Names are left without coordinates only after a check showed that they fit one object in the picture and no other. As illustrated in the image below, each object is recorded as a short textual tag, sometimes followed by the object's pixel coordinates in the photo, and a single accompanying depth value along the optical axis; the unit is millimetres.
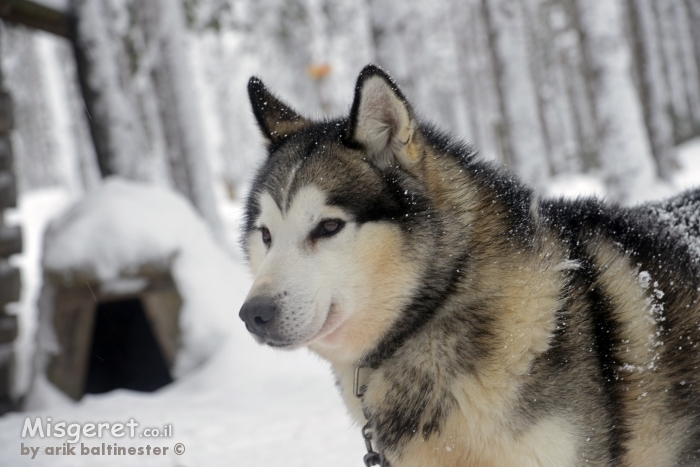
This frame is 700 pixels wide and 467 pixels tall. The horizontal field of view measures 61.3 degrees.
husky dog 1889
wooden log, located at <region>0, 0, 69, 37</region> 6113
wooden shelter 5453
